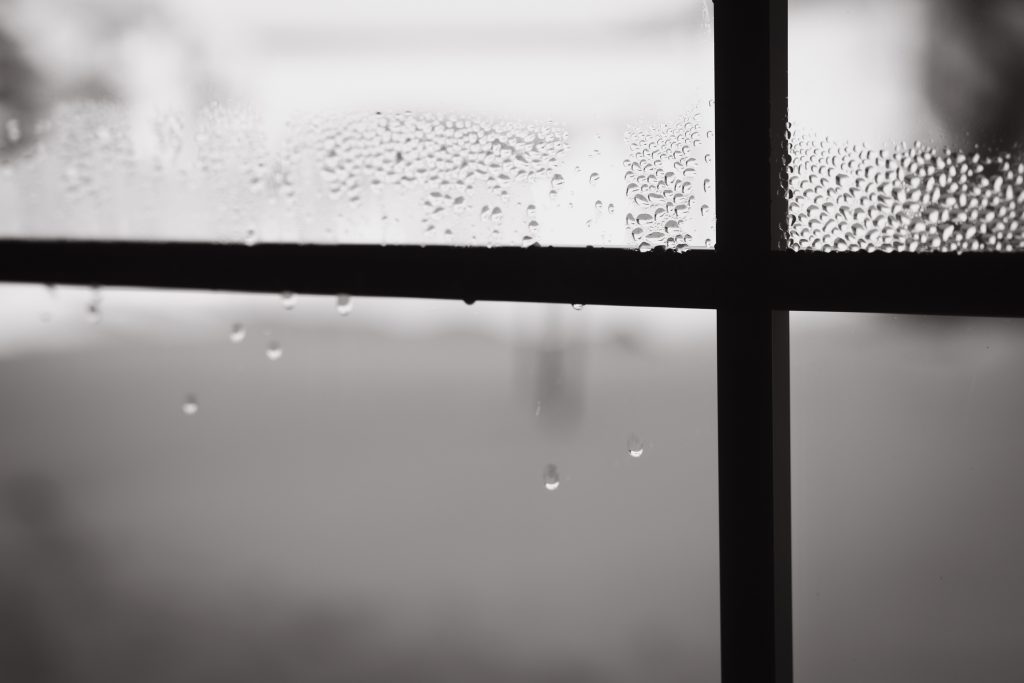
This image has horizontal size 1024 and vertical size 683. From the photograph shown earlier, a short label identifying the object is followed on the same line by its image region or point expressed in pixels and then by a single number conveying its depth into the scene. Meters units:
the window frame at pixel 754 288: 0.59
